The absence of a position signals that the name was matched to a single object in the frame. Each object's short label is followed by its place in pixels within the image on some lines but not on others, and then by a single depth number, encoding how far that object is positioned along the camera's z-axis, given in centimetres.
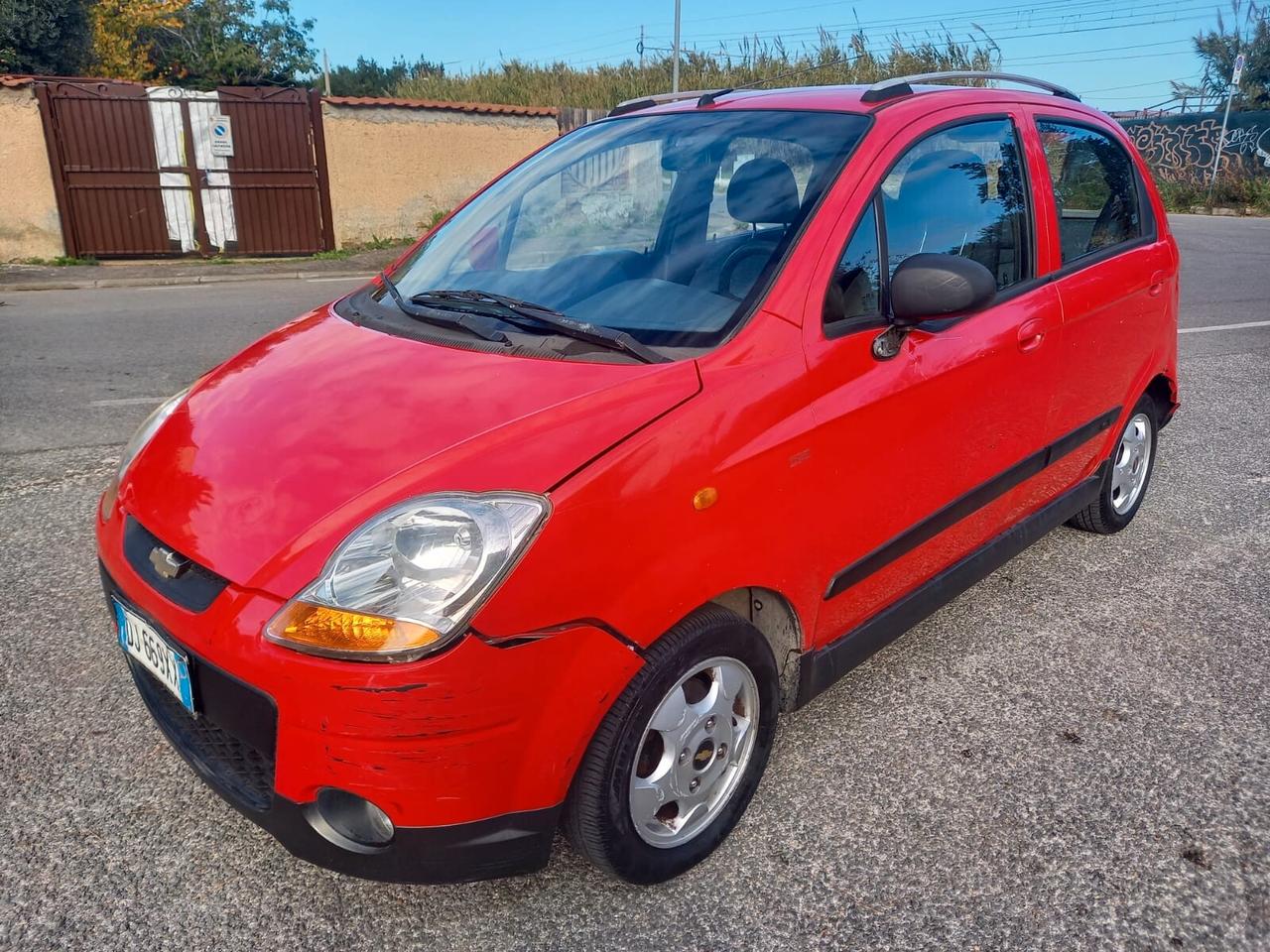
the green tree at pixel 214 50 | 2750
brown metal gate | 1235
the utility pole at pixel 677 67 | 2000
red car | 168
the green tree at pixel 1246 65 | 3447
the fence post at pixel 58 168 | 1203
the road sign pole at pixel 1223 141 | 2355
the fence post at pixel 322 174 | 1338
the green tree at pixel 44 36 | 1873
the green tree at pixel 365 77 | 5103
